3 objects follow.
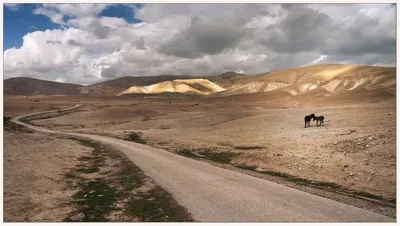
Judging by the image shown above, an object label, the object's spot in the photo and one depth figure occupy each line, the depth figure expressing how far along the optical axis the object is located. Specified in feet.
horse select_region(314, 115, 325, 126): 172.76
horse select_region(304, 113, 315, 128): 173.06
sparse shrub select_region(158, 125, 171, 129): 270.61
